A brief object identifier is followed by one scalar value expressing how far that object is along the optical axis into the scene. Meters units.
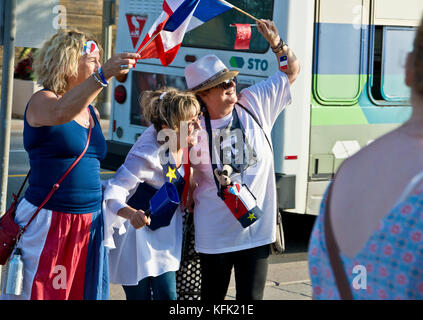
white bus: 6.38
